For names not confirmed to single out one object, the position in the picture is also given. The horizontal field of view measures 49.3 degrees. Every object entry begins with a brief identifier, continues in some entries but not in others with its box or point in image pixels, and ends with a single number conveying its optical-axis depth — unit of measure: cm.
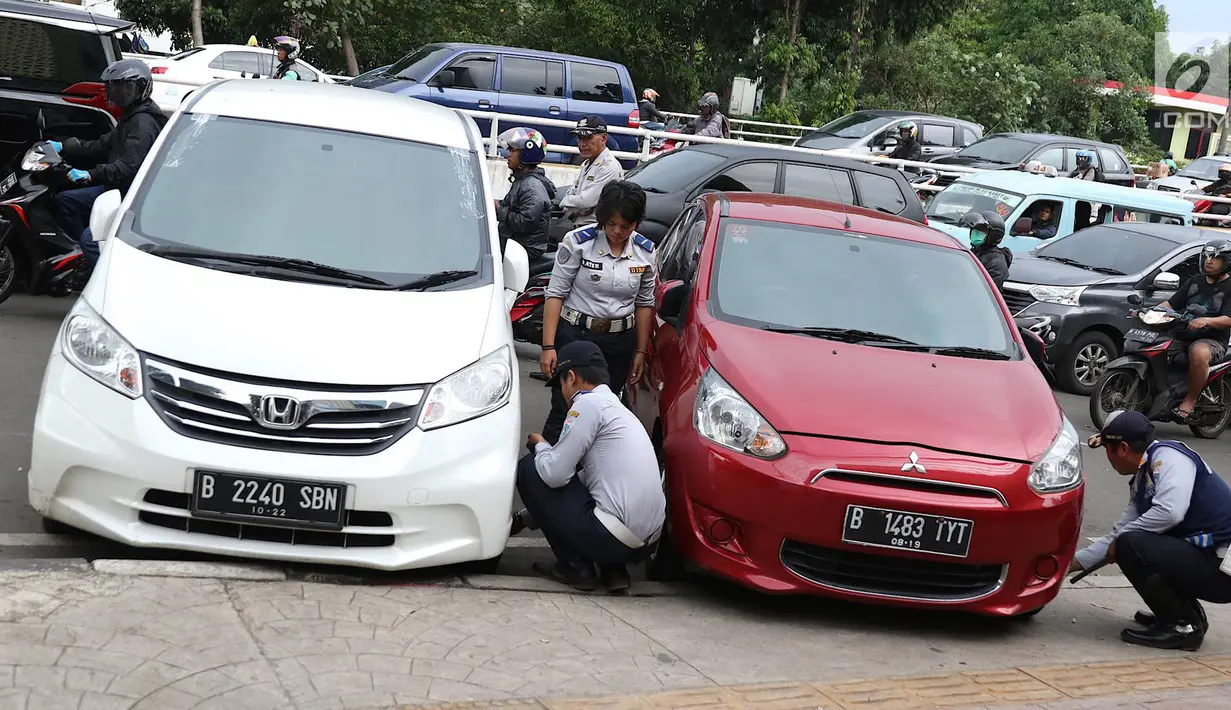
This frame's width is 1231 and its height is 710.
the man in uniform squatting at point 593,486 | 567
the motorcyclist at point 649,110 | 2357
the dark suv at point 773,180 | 1231
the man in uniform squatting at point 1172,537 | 592
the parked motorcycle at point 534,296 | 1025
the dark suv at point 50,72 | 1085
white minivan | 493
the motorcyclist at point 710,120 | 1908
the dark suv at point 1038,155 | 2172
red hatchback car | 549
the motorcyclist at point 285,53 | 1703
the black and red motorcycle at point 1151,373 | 1115
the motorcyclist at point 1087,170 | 2114
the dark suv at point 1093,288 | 1301
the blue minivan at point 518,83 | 1989
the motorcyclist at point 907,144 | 2130
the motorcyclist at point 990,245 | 1117
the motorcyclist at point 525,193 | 930
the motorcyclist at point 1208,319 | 1093
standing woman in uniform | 705
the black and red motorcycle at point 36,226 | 966
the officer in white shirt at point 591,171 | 990
